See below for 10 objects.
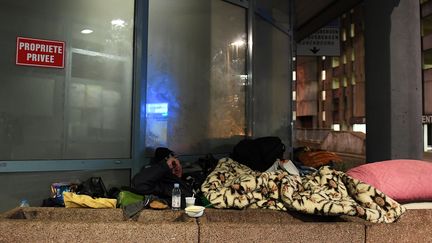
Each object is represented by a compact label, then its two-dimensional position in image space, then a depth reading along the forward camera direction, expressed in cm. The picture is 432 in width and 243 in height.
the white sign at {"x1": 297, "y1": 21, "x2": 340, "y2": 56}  1138
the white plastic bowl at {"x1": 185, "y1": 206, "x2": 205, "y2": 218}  296
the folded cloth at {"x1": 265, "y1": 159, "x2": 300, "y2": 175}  408
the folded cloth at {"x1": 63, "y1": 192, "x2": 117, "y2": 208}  317
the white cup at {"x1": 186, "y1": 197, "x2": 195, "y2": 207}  329
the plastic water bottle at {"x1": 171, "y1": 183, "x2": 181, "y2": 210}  328
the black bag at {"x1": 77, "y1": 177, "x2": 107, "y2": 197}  368
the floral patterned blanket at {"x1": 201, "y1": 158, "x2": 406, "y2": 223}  296
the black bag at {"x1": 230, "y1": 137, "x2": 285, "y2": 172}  444
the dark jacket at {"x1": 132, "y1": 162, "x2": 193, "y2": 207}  354
